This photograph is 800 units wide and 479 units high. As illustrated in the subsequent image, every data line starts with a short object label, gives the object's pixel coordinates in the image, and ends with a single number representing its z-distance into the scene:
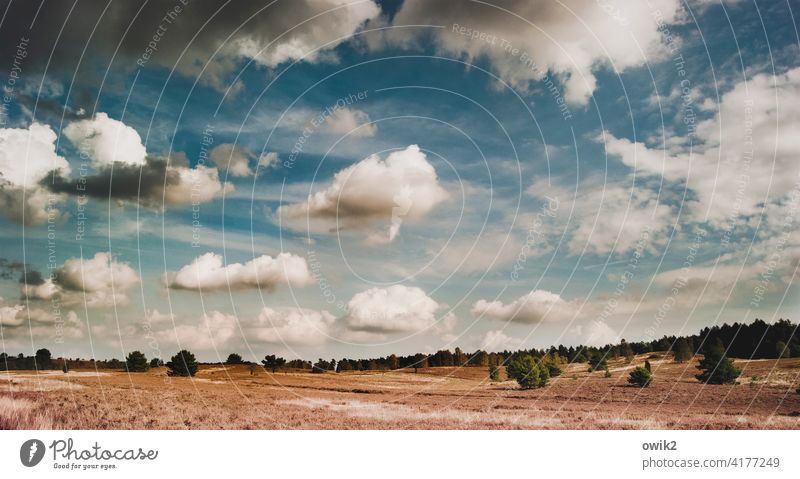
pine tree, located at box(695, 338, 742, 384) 70.44
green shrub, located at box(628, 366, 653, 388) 70.62
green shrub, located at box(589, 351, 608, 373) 92.50
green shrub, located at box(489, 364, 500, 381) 87.31
